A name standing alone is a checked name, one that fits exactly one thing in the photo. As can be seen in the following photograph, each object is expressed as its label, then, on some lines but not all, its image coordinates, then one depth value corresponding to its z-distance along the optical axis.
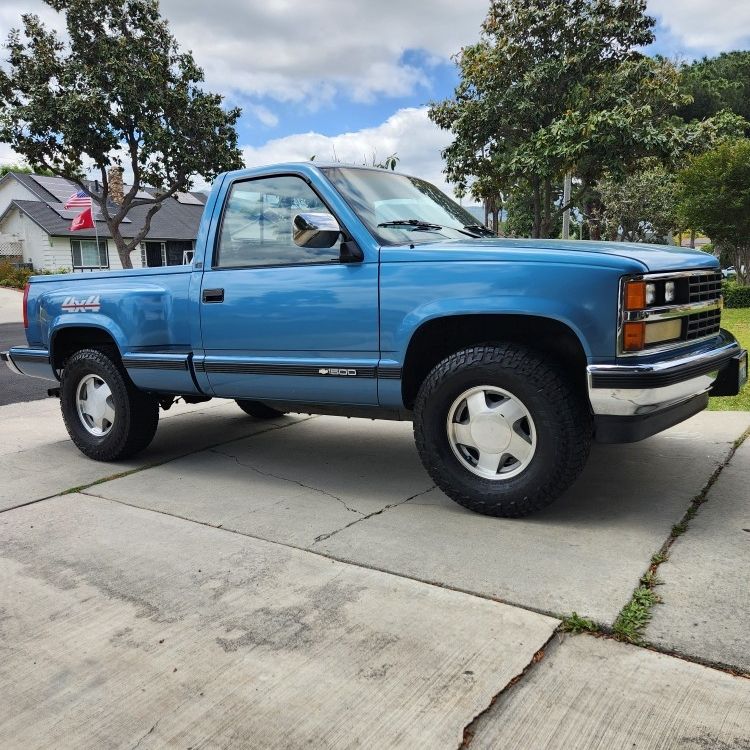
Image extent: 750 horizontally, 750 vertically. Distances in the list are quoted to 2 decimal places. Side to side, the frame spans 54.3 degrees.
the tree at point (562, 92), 14.48
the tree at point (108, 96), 21.56
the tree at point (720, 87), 45.16
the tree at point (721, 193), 20.08
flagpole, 36.94
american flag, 28.27
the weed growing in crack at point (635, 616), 2.61
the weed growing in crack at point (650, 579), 3.02
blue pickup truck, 3.46
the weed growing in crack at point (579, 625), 2.66
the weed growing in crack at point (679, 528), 3.55
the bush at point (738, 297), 19.58
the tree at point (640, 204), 35.72
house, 36.94
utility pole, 16.46
